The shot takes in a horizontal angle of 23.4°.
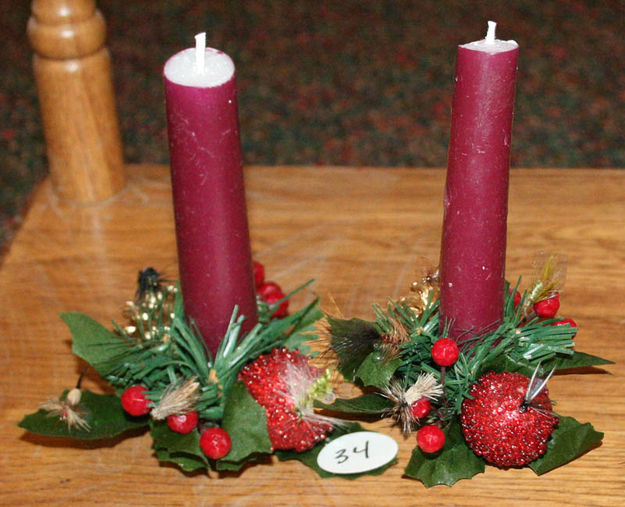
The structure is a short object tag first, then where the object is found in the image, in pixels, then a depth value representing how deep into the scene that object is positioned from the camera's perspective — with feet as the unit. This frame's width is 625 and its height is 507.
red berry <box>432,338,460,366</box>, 1.56
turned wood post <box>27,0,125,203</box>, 2.05
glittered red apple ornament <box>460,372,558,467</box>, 1.56
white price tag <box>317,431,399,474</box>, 1.65
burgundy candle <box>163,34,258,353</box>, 1.50
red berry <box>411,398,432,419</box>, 1.61
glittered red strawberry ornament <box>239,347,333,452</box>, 1.62
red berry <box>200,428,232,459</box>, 1.59
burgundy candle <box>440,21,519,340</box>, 1.46
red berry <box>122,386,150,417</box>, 1.62
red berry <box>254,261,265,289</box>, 1.85
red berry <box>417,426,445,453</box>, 1.57
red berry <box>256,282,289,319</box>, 1.81
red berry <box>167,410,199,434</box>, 1.61
